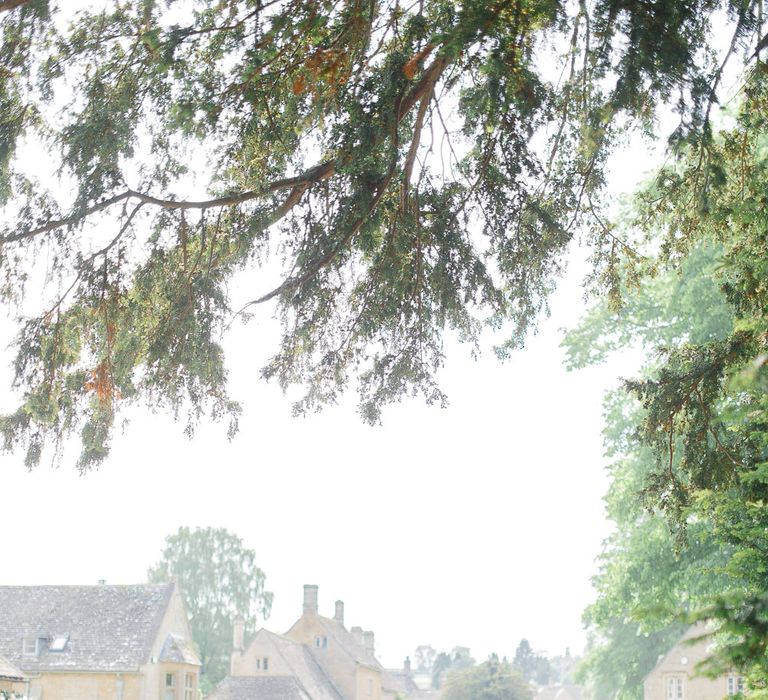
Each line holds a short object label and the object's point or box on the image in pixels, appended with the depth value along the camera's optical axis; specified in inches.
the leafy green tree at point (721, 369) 403.9
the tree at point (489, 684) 2212.1
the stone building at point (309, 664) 1995.6
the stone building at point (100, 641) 1662.2
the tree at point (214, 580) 2669.8
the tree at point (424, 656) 6786.4
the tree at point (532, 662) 5743.1
